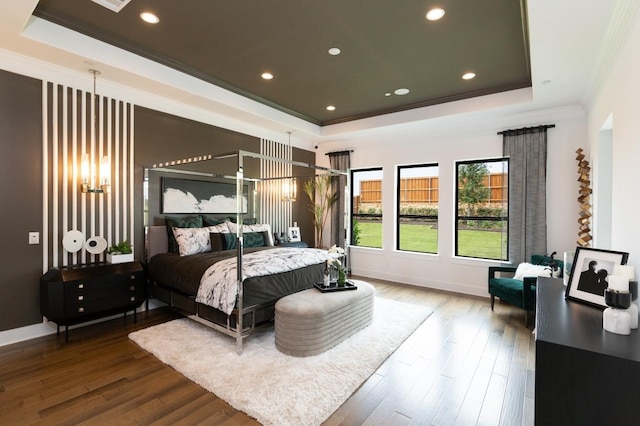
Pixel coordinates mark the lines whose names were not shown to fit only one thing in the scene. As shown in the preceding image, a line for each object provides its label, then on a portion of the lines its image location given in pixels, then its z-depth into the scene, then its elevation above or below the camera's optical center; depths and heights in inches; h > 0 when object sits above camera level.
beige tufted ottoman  118.8 -44.1
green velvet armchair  149.9 -38.9
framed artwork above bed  184.2 +9.0
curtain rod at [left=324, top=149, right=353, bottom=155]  266.5 +51.5
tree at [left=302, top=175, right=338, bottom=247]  270.4 +10.4
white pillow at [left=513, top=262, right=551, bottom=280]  156.5 -30.9
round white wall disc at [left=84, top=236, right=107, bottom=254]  147.1 -16.9
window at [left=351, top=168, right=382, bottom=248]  261.6 +3.3
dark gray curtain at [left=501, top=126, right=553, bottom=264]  183.9 +12.3
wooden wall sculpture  155.8 +5.1
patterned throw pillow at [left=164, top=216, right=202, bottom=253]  175.5 -8.1
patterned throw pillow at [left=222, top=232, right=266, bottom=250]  179.2 -18.3
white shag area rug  90.7 -56.2
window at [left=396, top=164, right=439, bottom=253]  236.4 +2.4
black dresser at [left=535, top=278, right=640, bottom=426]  47.9 -26.9
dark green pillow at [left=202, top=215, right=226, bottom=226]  196.1 -6.9
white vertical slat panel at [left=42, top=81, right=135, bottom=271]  138.6 +21.5
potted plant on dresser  150.5 -21.3
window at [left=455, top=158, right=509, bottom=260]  207.9 +1.7
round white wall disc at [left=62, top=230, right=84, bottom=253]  140.6 -14.4
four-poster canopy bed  123.5 -26.1
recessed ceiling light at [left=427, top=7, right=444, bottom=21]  108.5 +70.5
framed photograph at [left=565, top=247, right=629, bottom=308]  73.1 -15.4
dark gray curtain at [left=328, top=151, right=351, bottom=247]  265.0 +11.1
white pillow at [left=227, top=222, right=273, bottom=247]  196.4 -12.0
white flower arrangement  147.3 -25.0
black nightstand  128.3 -36.0
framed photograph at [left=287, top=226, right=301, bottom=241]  251.9 -19.1
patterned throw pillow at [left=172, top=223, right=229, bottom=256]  168.4 -16.4
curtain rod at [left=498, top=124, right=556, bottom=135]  182.1 +50.7
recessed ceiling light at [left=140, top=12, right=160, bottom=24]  112.7 +71.3
